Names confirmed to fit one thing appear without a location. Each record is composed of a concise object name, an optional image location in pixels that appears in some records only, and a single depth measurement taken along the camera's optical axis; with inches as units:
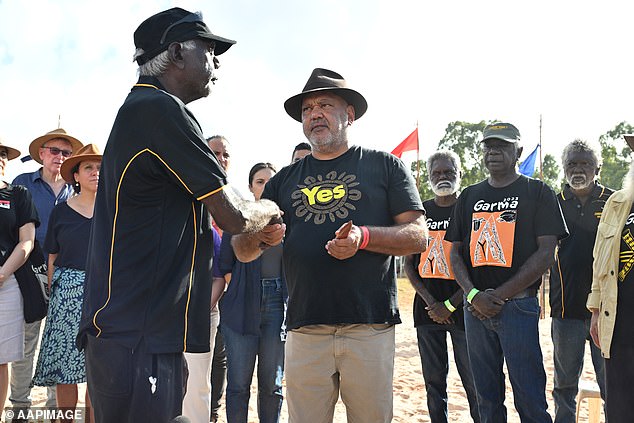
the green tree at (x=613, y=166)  1673.2
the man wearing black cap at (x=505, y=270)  160.7
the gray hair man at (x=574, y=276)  187.9
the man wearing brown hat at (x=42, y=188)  217.5
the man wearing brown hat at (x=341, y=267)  127.4
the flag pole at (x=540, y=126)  1036.7
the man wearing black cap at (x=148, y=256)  85.9
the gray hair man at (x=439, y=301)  196.7
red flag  668.1
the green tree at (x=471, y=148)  1704.7
